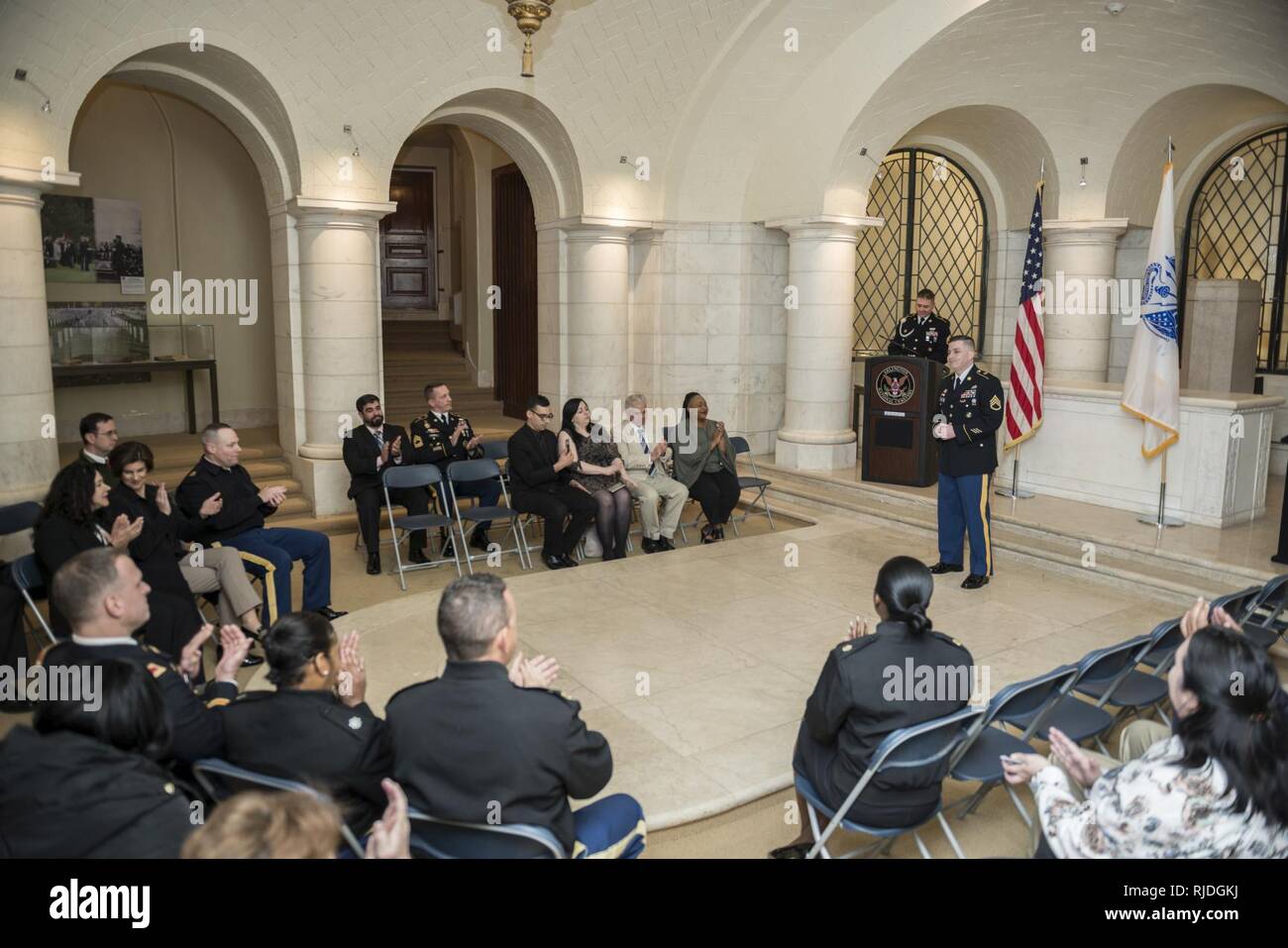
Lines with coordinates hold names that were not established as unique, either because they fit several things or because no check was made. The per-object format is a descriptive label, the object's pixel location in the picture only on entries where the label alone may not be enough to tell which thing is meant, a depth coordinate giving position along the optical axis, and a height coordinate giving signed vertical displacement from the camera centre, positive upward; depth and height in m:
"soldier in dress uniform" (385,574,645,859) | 2.48 -1.00
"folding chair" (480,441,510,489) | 8.31 -0.93
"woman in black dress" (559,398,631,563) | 7.38 -1.02
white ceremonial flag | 7.12 -0.03
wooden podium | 8.69 -0.68
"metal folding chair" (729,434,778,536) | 8.29 -1.19
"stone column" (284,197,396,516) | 8.12 +0.07
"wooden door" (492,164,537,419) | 11.47 +0.58
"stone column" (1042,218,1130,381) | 9.95 +0.45
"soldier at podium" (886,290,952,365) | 9.30 +0.05
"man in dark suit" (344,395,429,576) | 7.21 -0.92
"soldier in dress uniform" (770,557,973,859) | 3.04 -1.07
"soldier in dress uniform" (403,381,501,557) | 7.54 -0.80
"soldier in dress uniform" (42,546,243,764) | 2.78 -0.80
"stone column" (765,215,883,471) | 9.44 -0.06
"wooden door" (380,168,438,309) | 14.50 +1.33
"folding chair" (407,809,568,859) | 2.42 -1.23
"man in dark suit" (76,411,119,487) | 5.23 -0.54
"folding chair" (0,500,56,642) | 4.91 -1.20
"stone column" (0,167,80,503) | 6.53 -0.11
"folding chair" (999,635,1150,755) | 3.61 -1.35
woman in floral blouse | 2.21 -0.97
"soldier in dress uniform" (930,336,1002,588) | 6.36 -0.62
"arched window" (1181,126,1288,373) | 9.97 +1.19
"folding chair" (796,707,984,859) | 2.97 -1.27
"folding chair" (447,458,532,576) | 7.08 -1.22
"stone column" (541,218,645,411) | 9.73 +0.26
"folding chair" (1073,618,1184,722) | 3.95 -1.39
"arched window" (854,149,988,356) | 11.46 +1.12
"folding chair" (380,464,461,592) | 6.85 -1.01
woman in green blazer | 7.98 -1.00
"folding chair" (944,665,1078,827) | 3.27 -1.34
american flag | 7.83 -0.12
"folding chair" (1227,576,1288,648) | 4.47 -1.28
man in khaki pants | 7.62 -1.11
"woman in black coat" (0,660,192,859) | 2.05 -0.95
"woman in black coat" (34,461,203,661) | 4.67 -0.93
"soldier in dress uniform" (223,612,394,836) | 2.55 -1.01
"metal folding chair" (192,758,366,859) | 2.43 -1.12
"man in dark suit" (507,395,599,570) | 7.26 -1.12
